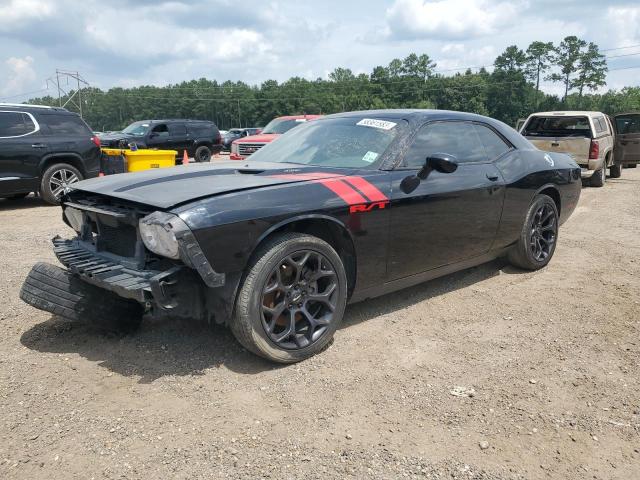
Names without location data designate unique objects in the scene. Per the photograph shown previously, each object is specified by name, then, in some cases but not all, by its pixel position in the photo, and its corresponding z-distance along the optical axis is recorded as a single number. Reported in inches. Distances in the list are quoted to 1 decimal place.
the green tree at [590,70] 3184.1
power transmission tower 2432.7
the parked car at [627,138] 537.6
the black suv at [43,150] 339.3
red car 516.7
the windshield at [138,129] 703.5
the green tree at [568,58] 3235.7
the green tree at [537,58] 3363.7
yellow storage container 379.2
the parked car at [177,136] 691.4
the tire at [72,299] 129.5
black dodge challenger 111.8
